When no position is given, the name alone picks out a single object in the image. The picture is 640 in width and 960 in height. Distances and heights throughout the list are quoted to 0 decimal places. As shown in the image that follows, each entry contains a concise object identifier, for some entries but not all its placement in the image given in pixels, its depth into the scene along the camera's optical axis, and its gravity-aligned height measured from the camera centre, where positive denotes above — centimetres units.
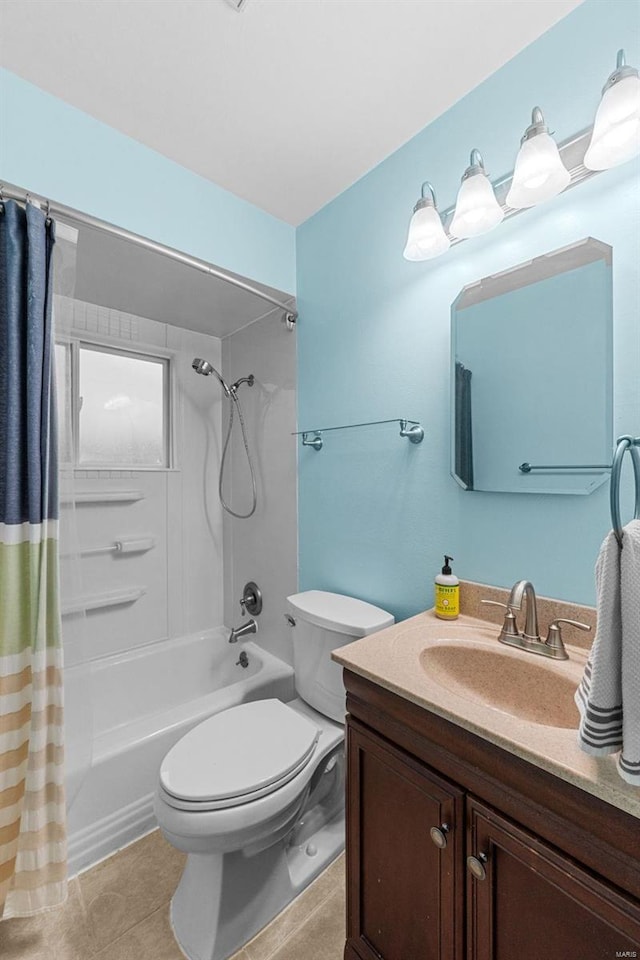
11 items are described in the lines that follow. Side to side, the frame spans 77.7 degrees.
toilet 104 -87
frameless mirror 97 +29
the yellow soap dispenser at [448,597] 118 -35
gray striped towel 53 -25
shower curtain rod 115 +82
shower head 208 +60
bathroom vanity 59 -59
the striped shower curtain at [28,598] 108 -33
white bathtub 138 -103
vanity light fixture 83 +76
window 205 +39
